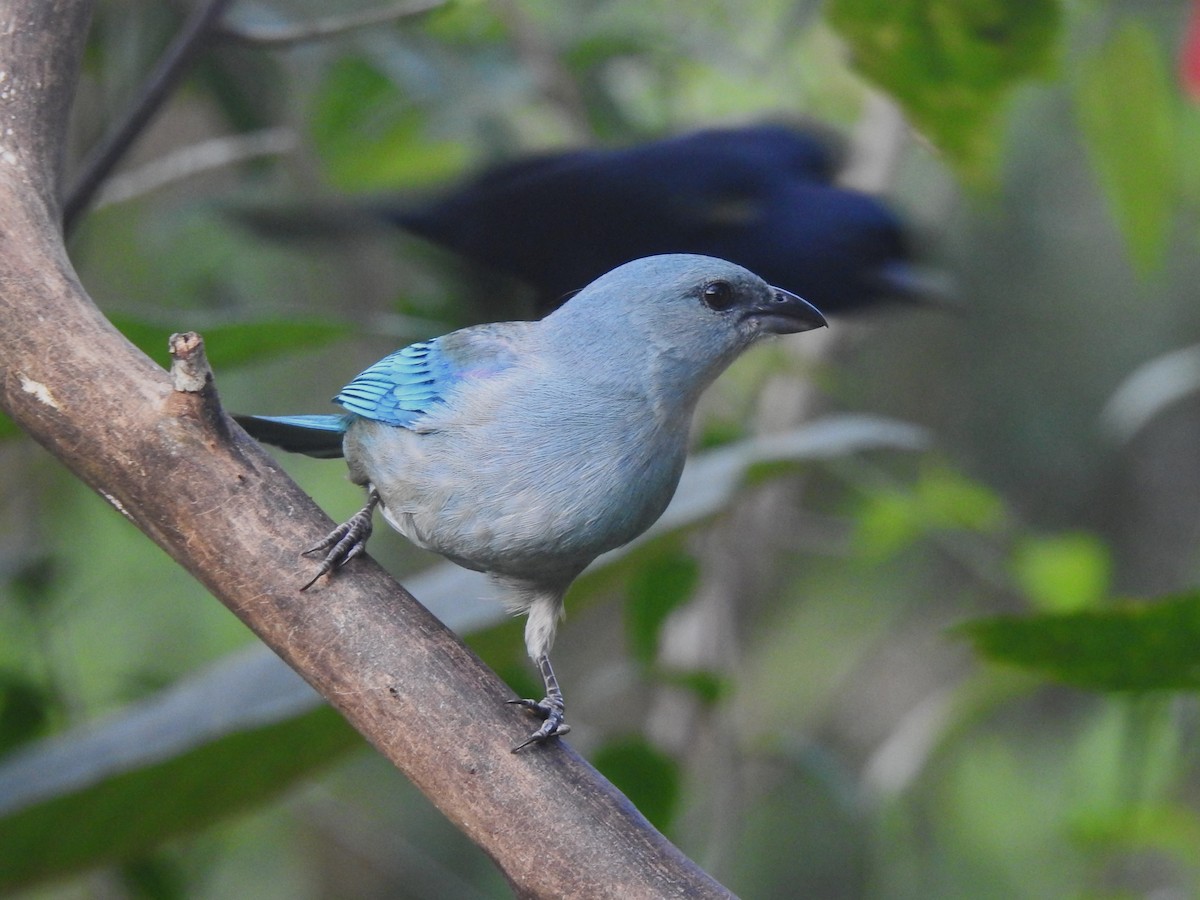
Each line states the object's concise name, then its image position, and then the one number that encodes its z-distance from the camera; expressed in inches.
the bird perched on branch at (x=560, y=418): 162.4
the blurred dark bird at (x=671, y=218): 162.3
